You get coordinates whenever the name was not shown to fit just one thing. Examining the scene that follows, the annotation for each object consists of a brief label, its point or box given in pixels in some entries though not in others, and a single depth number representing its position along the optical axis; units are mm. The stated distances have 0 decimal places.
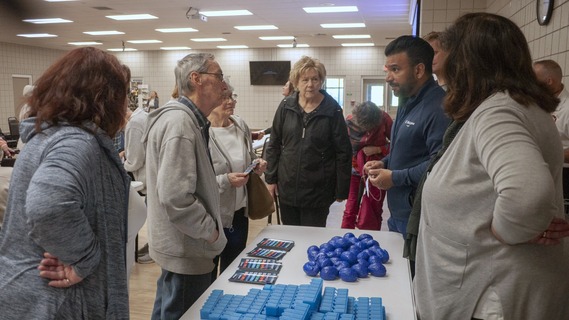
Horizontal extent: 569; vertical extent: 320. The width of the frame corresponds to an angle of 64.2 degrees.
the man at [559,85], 2998
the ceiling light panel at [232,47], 13625
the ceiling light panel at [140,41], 12312
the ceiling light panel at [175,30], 10250
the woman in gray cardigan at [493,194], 1113
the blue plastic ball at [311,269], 1735
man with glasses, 1692
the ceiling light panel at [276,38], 11602
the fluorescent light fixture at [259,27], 9828
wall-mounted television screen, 13586
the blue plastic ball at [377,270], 1737
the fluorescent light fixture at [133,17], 8578
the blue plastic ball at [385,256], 1866
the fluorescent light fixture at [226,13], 8219
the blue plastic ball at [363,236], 2093
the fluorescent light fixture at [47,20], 9007
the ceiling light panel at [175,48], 13953
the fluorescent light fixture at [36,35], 11102
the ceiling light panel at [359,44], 12855
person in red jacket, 3475
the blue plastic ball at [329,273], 1691
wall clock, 3410
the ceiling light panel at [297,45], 12945
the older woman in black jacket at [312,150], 2770
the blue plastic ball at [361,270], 1723
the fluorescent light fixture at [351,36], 11109
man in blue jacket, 2020
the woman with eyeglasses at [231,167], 2330
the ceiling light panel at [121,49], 14359
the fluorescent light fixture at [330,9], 7785
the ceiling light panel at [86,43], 12462
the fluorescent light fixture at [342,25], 9516
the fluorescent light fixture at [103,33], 10633
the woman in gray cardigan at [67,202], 1161
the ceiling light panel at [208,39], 11908
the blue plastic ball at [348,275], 1684
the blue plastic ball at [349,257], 1791
